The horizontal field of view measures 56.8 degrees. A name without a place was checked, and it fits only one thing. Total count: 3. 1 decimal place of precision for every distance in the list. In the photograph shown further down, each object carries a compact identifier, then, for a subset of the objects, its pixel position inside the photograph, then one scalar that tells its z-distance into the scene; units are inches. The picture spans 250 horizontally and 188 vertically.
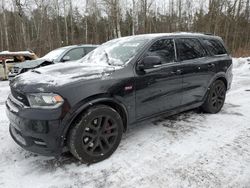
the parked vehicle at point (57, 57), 326.0
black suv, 109.0
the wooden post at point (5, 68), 422.7
